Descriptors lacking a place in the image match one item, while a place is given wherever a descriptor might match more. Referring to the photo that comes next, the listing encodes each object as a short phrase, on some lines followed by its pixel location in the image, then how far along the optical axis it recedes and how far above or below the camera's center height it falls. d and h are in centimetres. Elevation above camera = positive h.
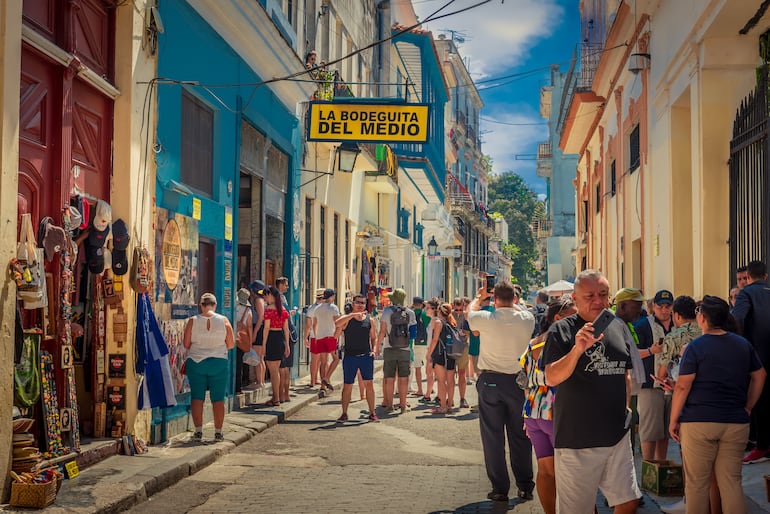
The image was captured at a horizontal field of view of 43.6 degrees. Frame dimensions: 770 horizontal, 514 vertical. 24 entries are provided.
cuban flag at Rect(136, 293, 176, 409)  972 -56
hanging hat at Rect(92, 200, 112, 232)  899 +86
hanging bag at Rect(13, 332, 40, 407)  736 -52
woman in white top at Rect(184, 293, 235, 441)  1068 -59
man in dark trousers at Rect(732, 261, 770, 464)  794 +2
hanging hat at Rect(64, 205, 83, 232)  840 +77
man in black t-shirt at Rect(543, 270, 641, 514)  535 -55
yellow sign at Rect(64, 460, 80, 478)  795 -135
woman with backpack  1416 -72
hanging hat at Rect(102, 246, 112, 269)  924 +48
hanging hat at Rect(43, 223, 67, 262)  799 +56
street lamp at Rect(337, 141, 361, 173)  2064 +329
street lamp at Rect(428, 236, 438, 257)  4225 +276
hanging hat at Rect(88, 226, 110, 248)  906 +66
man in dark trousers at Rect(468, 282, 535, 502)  800 -69
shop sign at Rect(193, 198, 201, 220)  1206 +125
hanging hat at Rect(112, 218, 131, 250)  937 +69
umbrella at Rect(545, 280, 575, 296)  2250 +54
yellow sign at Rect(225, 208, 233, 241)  1370 +119
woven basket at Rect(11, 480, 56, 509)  689 -135
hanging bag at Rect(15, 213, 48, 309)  737 +28
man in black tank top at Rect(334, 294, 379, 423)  1326 -54
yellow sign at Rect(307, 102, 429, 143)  1484 +294
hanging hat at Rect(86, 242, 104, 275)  907 +46
